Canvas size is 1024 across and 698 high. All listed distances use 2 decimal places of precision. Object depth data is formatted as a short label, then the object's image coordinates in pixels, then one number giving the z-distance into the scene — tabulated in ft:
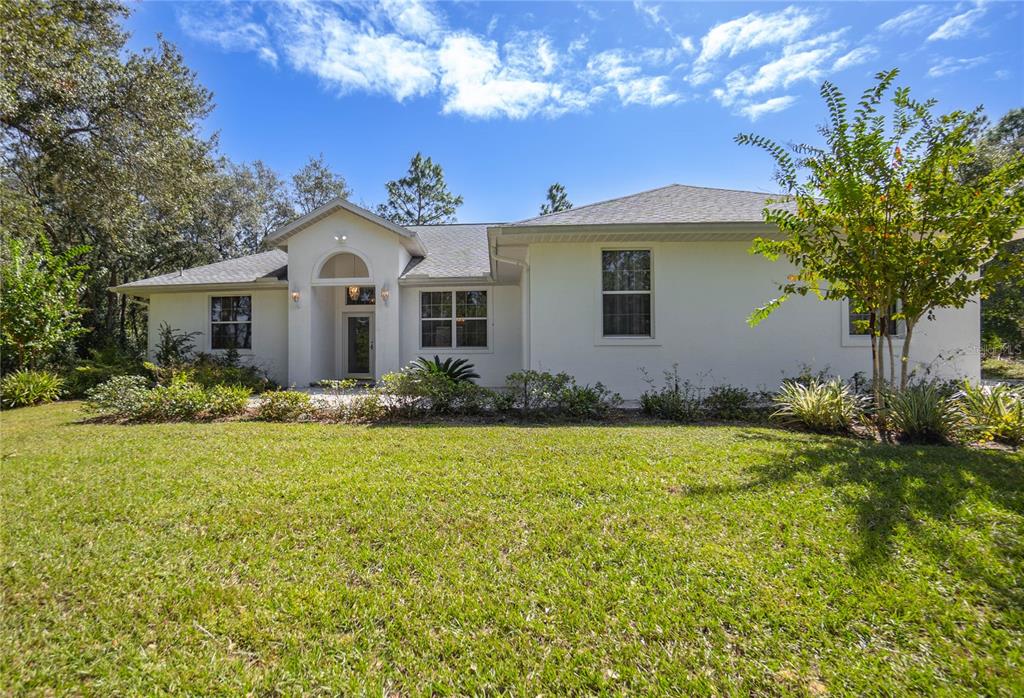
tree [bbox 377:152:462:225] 108.58
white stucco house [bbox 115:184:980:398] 28.45
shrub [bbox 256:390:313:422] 25.48
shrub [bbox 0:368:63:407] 32.40
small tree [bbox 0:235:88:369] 34.47
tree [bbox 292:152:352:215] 93.35
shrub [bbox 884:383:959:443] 19.13
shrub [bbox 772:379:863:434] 21.30
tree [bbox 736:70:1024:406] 18.57
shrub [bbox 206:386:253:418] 26.50
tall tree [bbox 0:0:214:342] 29.19
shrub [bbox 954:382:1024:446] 18.66
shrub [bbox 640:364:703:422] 24.70
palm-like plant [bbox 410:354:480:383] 28.58
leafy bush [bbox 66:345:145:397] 36.99
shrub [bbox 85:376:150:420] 25.71
